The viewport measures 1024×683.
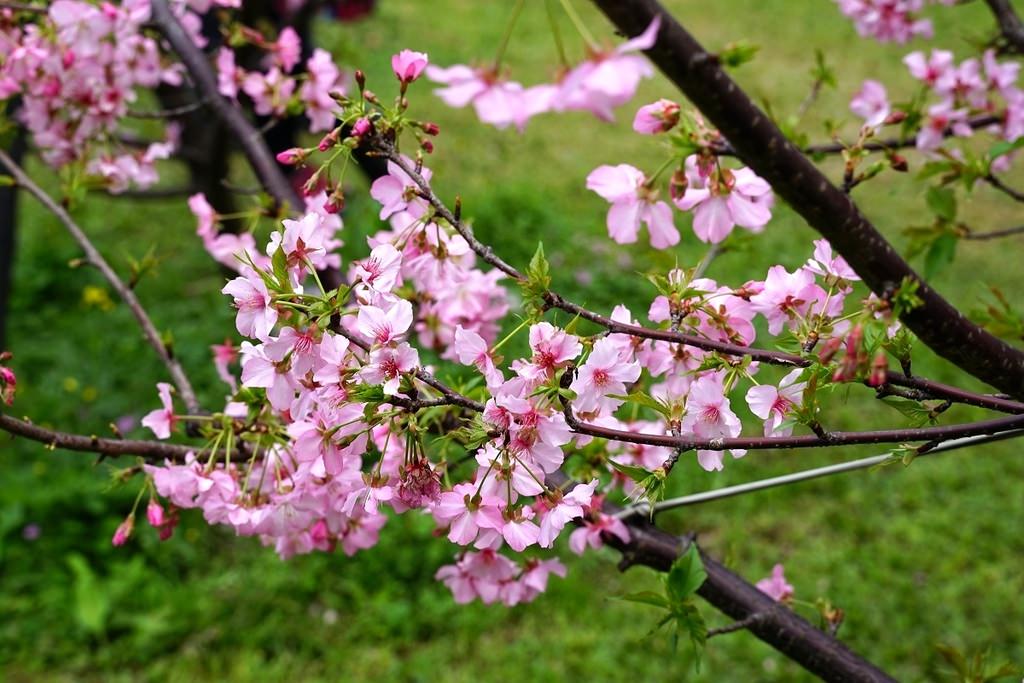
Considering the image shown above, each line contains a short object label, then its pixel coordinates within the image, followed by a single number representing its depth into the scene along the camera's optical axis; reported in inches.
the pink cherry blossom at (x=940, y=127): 75.6
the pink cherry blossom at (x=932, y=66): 84.7
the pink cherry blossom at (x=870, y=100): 87.9
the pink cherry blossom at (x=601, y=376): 52.1
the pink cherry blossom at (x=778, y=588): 63.8
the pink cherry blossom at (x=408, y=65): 53.0
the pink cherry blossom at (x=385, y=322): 52.0
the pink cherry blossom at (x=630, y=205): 54.1
